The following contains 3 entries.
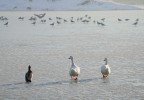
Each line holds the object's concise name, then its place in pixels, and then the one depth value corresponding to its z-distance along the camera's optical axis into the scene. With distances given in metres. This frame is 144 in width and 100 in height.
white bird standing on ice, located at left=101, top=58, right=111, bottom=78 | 17.66
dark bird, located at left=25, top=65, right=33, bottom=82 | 16.97
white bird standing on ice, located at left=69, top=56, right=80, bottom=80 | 17.25
